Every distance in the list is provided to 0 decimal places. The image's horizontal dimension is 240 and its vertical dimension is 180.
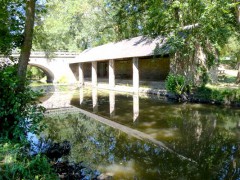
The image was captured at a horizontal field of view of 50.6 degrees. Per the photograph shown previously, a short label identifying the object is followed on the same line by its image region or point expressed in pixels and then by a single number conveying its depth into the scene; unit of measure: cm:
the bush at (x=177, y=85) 1584
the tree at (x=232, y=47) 2536
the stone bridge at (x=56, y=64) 3251
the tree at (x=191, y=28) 1340
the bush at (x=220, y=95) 1310
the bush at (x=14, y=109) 475
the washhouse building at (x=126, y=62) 1978
